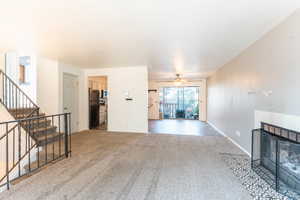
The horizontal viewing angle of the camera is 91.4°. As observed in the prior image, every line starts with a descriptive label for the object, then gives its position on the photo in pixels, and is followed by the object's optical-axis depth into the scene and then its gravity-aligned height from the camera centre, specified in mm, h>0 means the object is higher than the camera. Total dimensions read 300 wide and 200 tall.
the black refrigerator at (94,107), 6078 -383
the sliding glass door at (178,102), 9273 -248
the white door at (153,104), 9172 -364
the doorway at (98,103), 6125 -197
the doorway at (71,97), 4996 +47
